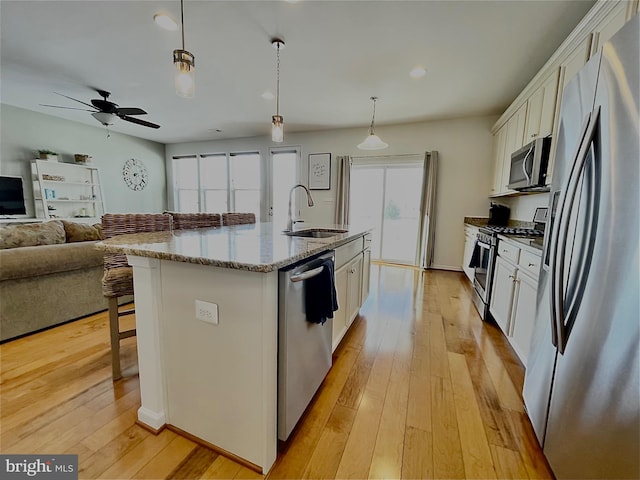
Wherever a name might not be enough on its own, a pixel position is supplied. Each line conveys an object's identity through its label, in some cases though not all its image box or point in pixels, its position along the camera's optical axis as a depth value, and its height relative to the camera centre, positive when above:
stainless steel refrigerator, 0.75 -0.22
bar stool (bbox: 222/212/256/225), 3.14 -0.13
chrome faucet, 2.41 -0.13
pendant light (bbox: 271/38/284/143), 2.32 +0.75
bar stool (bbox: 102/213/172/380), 1.60 -0.44
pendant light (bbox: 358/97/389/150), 3.15 +0.82
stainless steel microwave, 2.37 +0.48
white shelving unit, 4.75 +0.24
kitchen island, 1.04 -0.56
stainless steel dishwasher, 1.10 -0.64
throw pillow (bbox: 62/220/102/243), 2.62 -0.28
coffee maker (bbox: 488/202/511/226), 4.18 +0.01
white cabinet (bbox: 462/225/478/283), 3.64 -0.46
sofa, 2.05 -0.62
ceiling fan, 3.39 +1.22
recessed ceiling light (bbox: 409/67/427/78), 2.93 +1.59
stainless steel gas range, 2.51 -0.49
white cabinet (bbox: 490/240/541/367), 1.76 -0.60
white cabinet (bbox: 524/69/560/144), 2.35 +1.03
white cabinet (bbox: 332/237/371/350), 1.85 -0.58
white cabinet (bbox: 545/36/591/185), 1.89 +1.16
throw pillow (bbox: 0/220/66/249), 2.19 -0.28
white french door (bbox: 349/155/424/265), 5.07 +0.18
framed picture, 5.49 +0.82
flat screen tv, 4.39 +0.11
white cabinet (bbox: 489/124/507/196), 3.77 +0.84
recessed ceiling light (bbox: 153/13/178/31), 2.15 +1.54
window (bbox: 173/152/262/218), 6.30 +0.62
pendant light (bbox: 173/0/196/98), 1.49 +0.78
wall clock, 6.17 +0.75
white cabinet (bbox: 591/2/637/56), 1.49 +1.18
